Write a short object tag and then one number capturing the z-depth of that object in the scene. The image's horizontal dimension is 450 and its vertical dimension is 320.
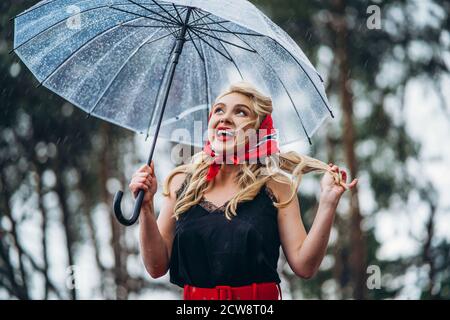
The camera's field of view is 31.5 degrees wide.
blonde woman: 3.38
